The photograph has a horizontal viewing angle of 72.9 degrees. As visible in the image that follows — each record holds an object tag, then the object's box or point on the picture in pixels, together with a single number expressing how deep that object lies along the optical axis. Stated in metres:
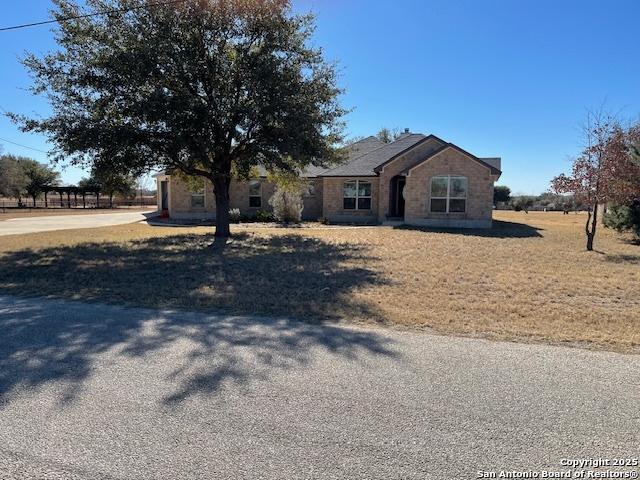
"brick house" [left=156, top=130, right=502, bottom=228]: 21.06
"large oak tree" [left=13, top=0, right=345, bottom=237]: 12.24
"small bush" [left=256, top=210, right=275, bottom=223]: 24.67
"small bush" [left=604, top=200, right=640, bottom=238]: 16.69
